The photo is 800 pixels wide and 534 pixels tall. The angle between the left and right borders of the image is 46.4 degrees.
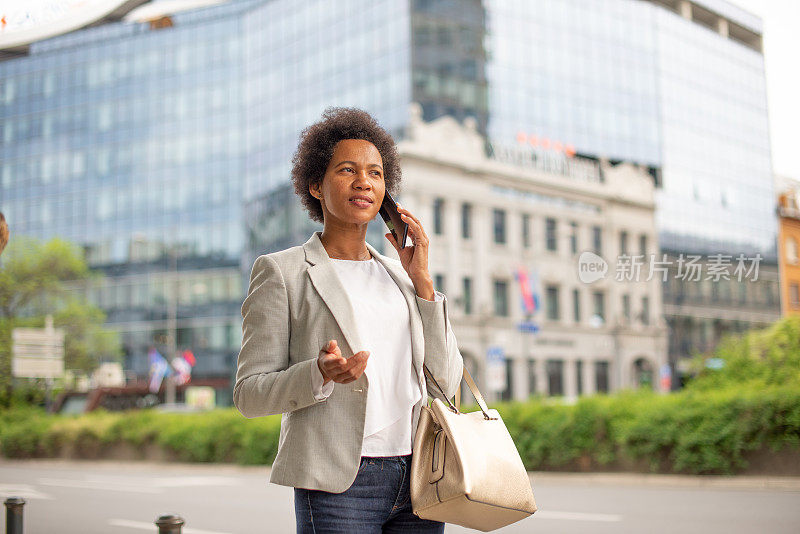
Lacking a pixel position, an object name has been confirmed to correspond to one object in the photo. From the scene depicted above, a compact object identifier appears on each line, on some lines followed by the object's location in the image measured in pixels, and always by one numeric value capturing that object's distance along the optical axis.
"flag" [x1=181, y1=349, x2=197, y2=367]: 49.44
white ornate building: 41.72
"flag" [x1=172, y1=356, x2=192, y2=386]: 48.81
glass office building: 42.78
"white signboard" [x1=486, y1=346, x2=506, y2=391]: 22.78
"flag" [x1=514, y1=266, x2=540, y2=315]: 43.31
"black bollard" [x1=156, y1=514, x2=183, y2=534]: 4.26
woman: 2.33
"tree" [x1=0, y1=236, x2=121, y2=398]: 12.56
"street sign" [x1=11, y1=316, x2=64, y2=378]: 12.77
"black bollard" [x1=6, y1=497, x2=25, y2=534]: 5.57
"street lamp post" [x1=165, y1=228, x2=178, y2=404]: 49.53
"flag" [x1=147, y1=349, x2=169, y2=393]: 45.91
